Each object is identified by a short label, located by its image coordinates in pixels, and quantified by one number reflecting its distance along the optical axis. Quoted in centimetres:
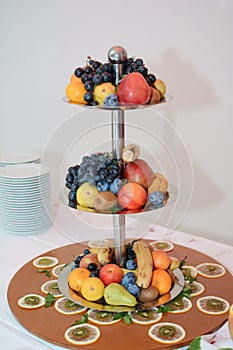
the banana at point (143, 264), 114
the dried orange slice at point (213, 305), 111
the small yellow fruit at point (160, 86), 112
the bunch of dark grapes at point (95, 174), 108
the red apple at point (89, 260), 122
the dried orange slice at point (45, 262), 135
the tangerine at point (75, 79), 113
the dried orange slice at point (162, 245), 142
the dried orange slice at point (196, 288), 119
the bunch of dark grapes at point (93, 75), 108
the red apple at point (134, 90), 105
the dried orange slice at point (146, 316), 108
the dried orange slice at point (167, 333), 101
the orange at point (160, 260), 120
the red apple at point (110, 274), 114
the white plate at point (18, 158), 174
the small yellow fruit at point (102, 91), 107
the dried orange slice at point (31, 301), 114
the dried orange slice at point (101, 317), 108
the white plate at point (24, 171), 155
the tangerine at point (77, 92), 110
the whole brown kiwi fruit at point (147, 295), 113
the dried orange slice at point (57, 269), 130
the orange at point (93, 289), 113
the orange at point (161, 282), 116
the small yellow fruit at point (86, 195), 109
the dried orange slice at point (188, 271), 127
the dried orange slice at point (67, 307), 112
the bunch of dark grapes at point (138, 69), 111
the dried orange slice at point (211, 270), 128
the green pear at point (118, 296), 111
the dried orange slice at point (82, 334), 102
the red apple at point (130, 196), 107
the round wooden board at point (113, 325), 101
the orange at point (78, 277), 118
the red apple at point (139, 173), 110
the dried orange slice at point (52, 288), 120
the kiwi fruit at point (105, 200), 108
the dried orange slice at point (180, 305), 112
